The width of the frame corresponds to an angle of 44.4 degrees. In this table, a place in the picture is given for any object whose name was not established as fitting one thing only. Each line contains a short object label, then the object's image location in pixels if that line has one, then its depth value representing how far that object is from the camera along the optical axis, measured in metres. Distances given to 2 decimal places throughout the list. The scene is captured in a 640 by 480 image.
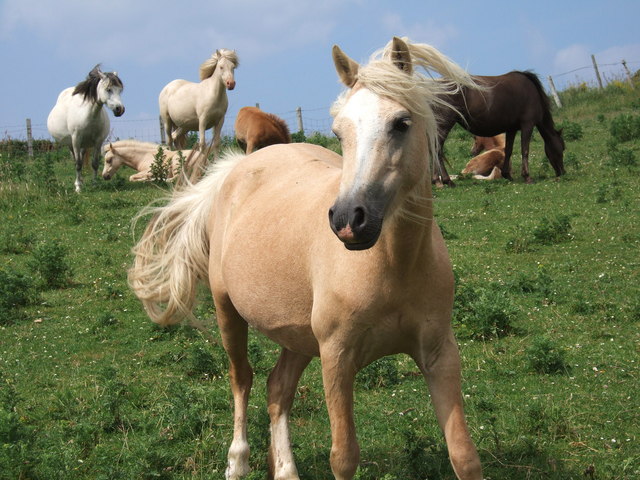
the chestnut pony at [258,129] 16.43
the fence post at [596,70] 30.42
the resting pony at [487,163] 16.12
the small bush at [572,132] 19.19
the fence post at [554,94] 27.42
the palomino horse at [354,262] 3.18
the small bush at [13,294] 8.13
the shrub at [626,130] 17.67
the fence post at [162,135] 27.83
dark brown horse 15.12
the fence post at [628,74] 28.12
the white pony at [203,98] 17.58
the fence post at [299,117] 27.95
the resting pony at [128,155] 18.20
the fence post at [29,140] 23.84
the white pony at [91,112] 16.31
